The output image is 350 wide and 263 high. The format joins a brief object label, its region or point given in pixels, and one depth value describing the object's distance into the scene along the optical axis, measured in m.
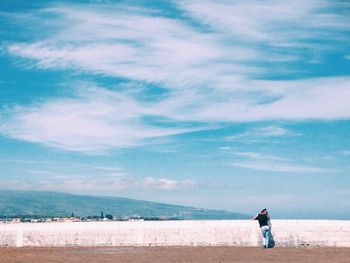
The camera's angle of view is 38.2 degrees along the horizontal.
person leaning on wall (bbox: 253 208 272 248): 22.55
